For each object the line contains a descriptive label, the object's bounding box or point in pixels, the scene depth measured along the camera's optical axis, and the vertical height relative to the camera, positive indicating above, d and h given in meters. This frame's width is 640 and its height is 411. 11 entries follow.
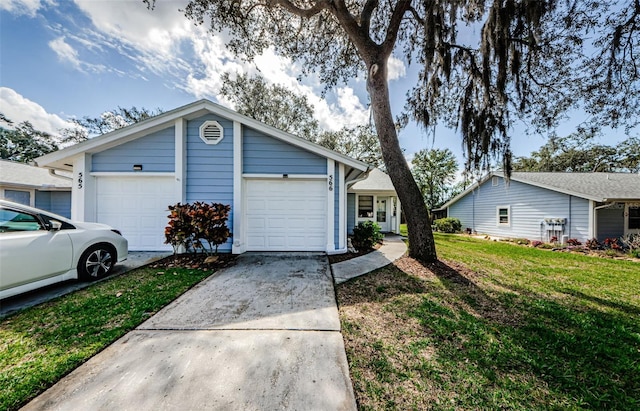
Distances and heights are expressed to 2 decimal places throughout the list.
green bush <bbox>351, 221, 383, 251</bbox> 7.89 -1.08
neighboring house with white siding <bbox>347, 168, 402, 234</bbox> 12.85 +0.10
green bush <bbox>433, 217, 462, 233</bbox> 16.59 -1.34
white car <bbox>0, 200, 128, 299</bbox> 3.15 -0.74
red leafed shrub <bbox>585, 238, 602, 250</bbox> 9.18 -1.48
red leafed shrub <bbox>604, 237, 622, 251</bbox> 8.98 -1.41
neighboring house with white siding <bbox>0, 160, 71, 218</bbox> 9.28 +0.61
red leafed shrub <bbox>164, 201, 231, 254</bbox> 5.36 -0.52
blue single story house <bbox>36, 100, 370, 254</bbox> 6.46 +0.72
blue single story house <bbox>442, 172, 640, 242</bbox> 9.84 +0.11
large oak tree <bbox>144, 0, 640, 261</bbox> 4.71 +3.52
